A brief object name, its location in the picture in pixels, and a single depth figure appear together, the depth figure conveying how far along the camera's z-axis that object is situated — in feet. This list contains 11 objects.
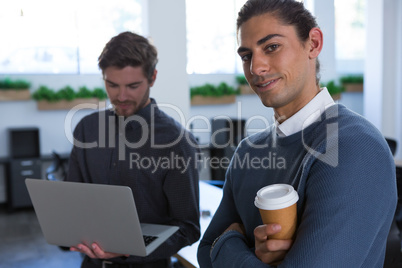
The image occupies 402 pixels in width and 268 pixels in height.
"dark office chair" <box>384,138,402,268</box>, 6.85
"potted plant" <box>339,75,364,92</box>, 28.53
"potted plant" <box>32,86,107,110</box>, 21.27
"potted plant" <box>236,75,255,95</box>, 25.76
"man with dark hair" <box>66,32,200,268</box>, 5.75
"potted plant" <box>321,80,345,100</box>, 27.12
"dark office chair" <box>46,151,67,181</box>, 10.23
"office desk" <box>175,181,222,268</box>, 6.53
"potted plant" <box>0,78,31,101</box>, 20.63
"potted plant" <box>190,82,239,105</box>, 24.30
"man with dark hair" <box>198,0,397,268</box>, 3.02
